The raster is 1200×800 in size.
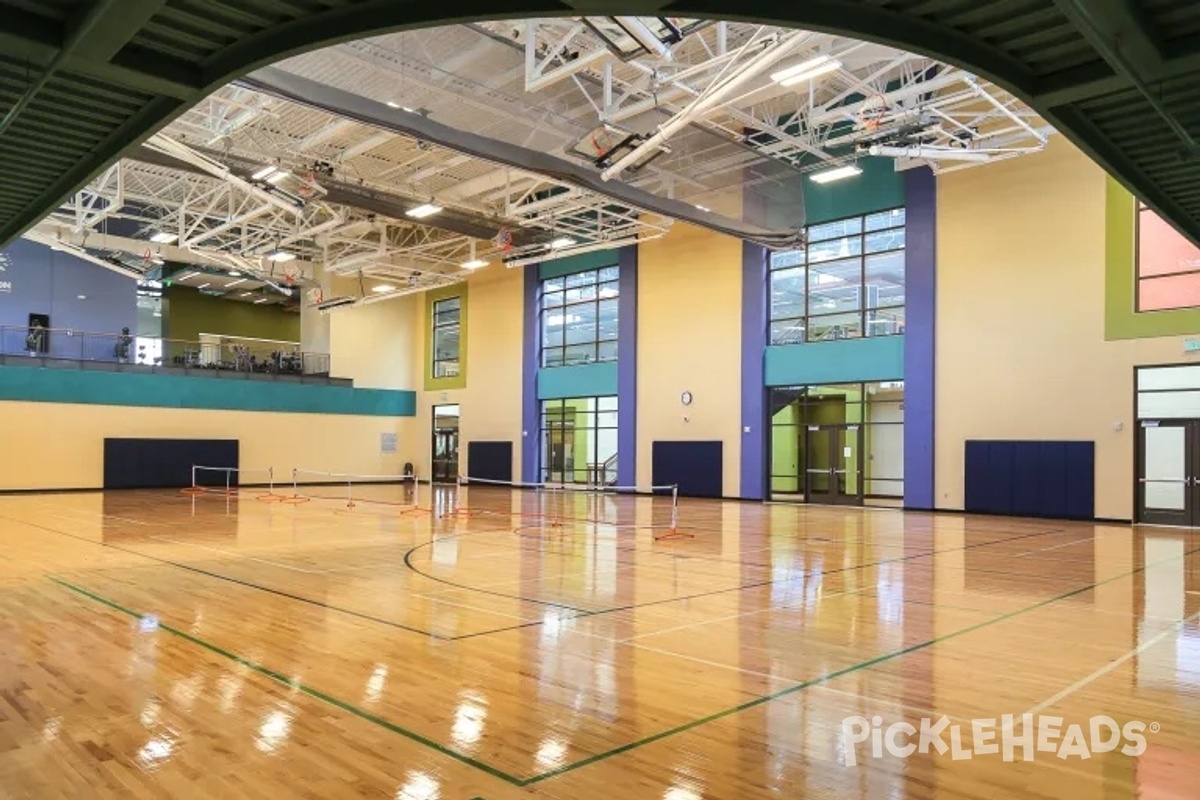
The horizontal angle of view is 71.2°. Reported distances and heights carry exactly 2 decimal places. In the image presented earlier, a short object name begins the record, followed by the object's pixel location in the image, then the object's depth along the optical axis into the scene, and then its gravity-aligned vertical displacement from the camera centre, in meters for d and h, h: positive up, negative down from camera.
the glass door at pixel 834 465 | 23.67 -1.45
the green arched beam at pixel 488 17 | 4.03 +1.89
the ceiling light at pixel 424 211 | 20.22 +4.88
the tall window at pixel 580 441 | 29.25 -1.04
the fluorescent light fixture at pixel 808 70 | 12.12 +5.03
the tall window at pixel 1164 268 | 17.67 +3.19
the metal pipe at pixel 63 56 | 3.84 +1.78
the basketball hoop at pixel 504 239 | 23.91 +4.92
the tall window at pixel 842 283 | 22.30 +3.65
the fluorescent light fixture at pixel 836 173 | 17.14 +4.98
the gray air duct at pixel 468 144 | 12.40 +4.66
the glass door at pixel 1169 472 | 17.89 -1.20
